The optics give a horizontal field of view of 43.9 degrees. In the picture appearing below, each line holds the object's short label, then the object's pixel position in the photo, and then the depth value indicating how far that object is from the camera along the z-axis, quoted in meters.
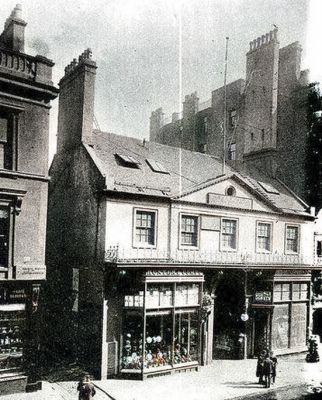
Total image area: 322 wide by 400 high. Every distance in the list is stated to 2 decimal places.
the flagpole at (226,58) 22.72
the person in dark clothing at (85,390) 12.86
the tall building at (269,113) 28.14
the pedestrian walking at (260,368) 16.47
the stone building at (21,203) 14.72
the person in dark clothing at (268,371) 16.14
